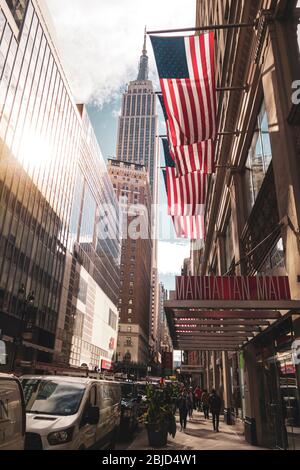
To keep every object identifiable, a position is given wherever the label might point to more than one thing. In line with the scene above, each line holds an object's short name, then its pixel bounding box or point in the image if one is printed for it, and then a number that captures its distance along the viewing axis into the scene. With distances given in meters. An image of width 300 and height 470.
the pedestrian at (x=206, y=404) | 25.52
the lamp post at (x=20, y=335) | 20.23
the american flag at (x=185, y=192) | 15.30
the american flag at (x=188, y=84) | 10.38
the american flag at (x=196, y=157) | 13.03
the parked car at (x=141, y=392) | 19.45
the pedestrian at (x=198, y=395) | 34.78
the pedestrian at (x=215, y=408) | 17.72
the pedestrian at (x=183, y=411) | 18.20
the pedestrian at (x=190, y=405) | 24.61
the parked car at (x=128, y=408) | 14.71
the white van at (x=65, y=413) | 6.72
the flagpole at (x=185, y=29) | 10.31
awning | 9.37
